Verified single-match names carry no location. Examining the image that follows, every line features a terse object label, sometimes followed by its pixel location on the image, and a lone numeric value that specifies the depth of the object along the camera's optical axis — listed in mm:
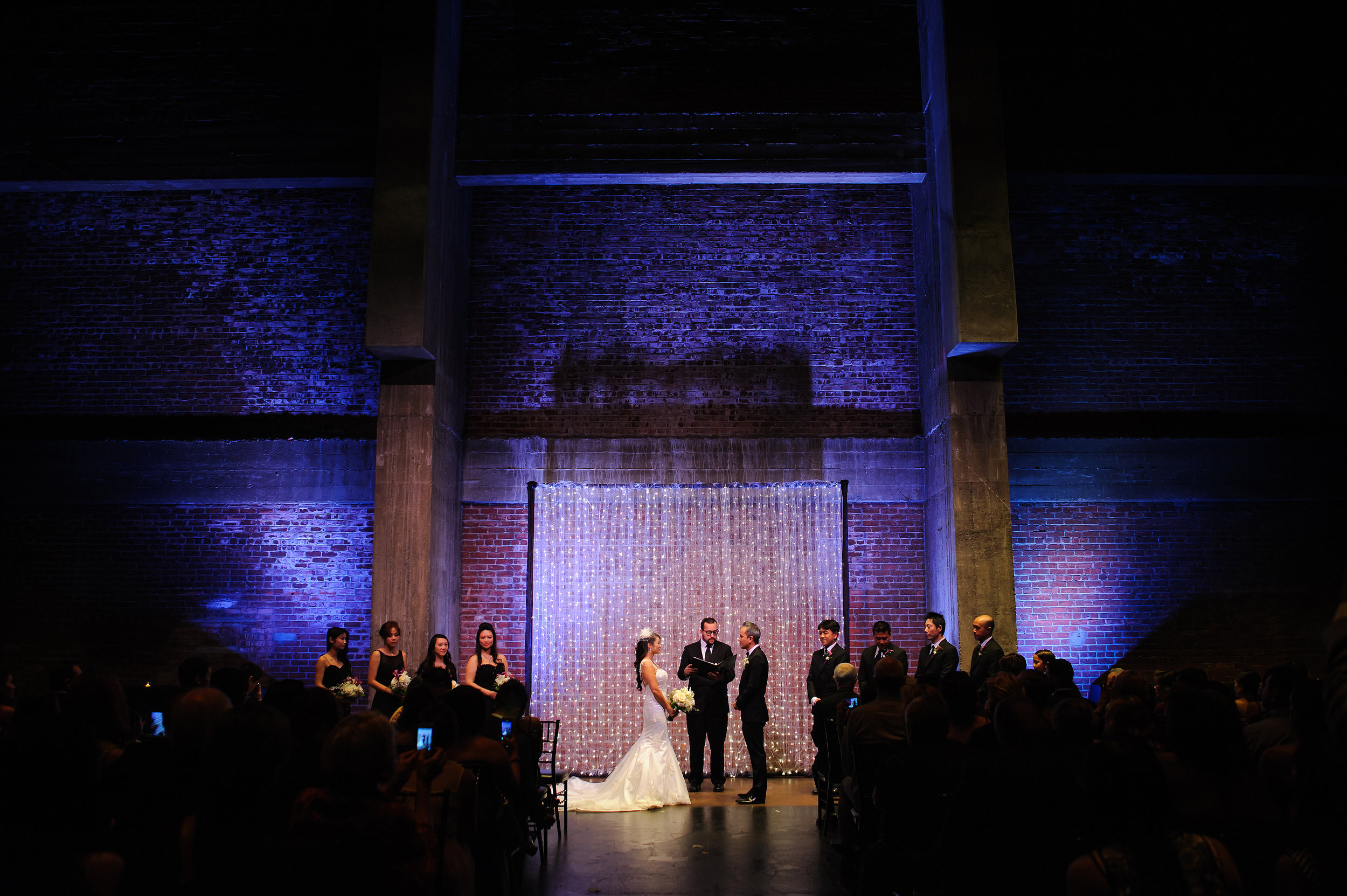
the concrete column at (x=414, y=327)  9148
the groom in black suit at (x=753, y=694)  8867
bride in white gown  8250
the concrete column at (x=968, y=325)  8992
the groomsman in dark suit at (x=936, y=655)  8266
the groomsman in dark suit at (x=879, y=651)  8281
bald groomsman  8016
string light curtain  10148
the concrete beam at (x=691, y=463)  10539
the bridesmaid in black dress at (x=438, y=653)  8383
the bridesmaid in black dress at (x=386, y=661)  8422
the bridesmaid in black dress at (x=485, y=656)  8508
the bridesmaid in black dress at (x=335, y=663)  8148
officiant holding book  9180
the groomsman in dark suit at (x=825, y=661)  8742
